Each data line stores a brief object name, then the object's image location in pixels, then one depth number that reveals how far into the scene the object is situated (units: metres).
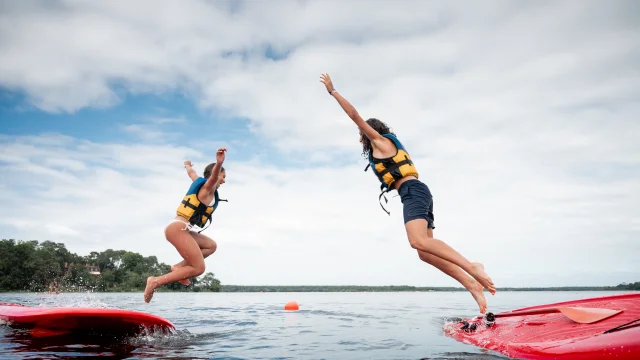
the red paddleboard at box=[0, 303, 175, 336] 5.46
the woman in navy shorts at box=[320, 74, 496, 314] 5.20
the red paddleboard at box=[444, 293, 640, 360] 3.23
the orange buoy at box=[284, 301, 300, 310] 13.46
